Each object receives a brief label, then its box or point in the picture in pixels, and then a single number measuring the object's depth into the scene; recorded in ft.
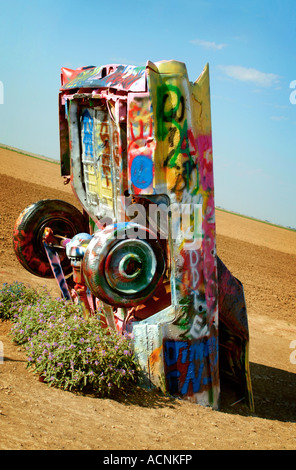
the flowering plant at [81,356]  17.51
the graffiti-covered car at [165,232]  18.02
